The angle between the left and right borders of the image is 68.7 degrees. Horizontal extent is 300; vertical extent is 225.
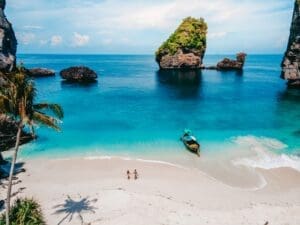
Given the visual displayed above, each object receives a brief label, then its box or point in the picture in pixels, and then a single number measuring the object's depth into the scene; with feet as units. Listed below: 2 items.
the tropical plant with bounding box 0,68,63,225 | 43.81
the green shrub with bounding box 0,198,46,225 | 50.75
